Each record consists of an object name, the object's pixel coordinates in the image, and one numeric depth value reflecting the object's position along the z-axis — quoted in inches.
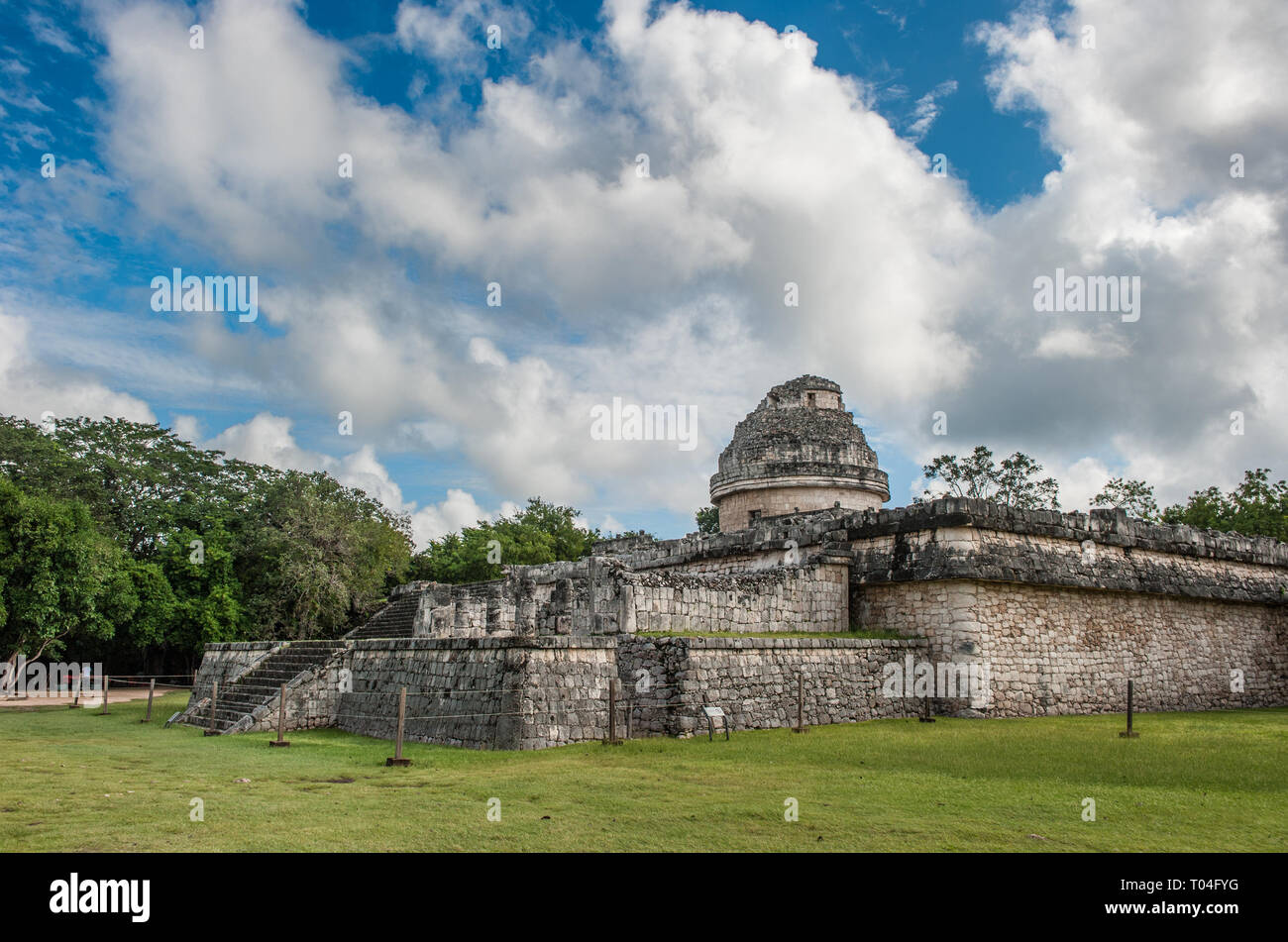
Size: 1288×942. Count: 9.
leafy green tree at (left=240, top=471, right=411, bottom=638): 1341.0
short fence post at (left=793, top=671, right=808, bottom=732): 560.1
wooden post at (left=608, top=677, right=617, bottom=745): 516.4
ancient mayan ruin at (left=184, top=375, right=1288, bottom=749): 552.7
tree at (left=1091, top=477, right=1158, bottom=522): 1483.8
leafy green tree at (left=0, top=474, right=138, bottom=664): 988.6
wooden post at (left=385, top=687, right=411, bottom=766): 452.4
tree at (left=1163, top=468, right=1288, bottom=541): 1323.8
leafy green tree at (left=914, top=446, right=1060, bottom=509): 1461.7
